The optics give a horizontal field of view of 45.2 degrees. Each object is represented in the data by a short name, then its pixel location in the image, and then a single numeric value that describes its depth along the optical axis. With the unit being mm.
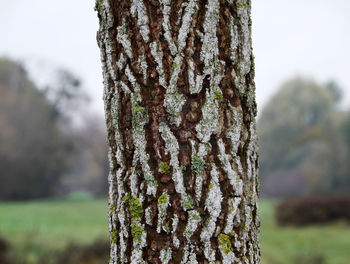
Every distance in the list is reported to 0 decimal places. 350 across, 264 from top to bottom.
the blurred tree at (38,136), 27453
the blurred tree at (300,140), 28422
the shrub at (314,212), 15533
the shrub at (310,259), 7230
